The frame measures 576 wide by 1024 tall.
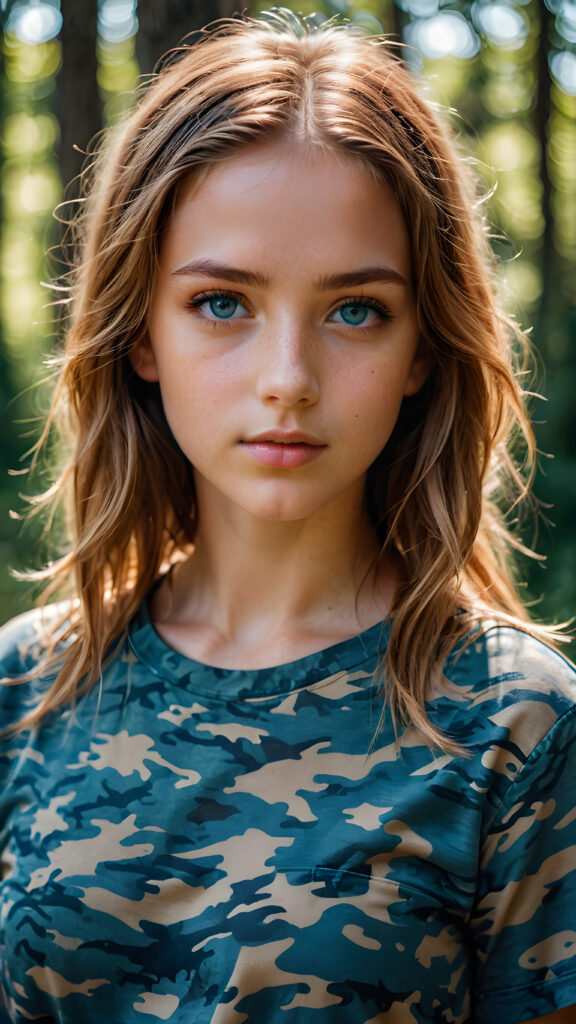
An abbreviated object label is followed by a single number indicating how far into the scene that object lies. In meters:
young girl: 1.46
